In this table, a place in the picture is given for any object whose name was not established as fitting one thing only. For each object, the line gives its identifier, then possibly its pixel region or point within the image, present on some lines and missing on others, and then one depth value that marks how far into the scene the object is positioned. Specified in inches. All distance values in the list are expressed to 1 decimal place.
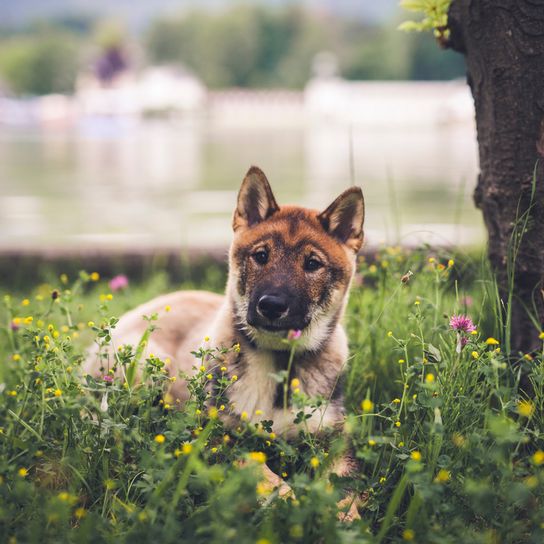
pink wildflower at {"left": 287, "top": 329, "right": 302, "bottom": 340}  101.8
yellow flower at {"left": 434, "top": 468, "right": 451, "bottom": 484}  88.3
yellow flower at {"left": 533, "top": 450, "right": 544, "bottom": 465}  82.0
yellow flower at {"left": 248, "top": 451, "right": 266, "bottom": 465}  84.8
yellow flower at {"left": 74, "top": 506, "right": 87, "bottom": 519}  86.5
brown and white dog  116.0
